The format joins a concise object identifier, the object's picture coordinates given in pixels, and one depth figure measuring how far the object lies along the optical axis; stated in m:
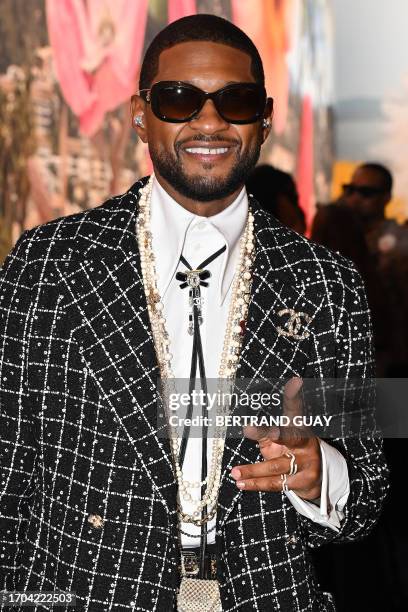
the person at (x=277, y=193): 4.60
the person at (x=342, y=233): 5.57
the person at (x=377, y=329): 4.36
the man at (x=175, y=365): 2.20
